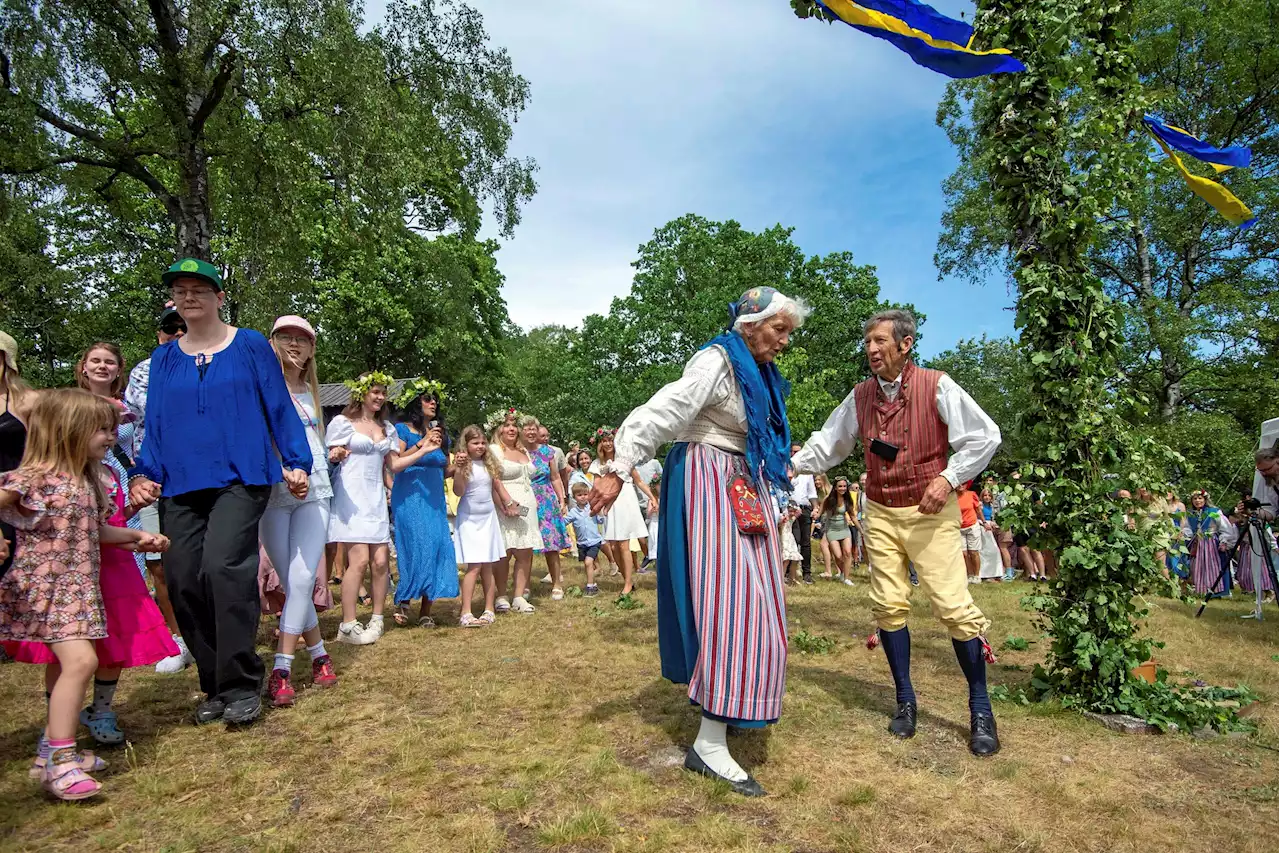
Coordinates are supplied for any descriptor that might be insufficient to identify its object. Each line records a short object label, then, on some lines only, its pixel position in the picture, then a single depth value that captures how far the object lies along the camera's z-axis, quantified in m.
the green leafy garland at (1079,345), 4.21
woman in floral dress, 8.54
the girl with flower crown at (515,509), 7.86
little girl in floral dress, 3.05
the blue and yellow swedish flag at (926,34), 4.28
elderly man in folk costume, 3.85
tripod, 8.19
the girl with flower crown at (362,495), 6.02
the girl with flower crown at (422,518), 6.91
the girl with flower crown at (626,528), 9.20
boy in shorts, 9.79
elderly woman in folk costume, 3.29
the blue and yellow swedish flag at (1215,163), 5.49
